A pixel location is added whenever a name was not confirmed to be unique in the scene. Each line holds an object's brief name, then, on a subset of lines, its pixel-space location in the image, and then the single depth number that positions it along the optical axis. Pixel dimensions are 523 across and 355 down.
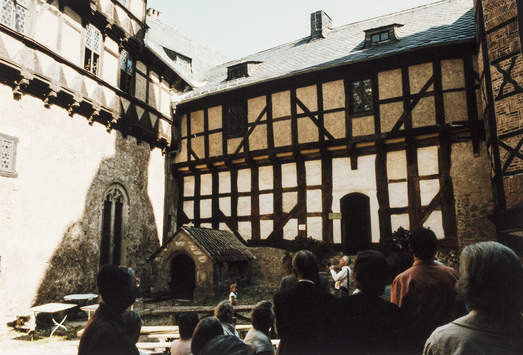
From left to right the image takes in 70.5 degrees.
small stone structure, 11.91
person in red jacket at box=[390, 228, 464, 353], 3.05
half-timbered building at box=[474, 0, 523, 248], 8.85
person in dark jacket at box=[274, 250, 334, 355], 2.70
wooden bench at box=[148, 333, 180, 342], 6.89
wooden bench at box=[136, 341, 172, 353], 6.30
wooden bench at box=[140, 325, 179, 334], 7.45
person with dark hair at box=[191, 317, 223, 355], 3.17
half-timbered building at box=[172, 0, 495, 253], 11.42
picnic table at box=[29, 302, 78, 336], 8.51
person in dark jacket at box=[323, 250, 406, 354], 2.33
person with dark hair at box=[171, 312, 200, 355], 4.04
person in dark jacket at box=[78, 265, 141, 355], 2.21
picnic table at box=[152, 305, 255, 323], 7.59
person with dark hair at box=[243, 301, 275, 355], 3.70
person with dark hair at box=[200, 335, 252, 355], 2.42
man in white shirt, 7.85
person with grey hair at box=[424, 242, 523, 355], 1.75
